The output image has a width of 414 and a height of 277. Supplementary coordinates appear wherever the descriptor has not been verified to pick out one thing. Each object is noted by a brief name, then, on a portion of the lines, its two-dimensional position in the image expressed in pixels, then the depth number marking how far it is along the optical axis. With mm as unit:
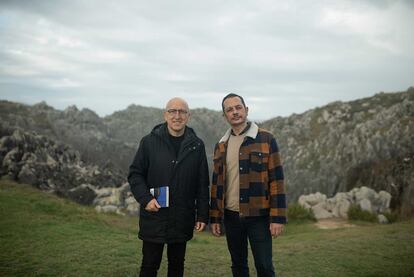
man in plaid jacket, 4227
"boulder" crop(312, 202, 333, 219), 15773
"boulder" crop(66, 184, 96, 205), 19109
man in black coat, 4227
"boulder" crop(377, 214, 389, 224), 14969
